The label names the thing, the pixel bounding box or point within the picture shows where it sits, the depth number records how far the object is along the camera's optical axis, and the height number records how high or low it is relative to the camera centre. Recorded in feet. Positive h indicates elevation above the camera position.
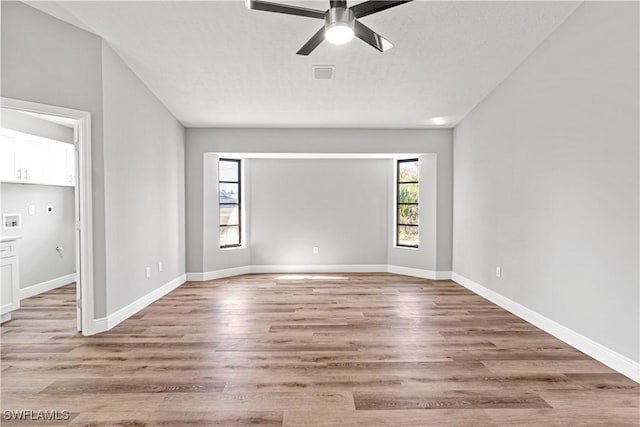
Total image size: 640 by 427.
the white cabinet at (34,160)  13.32 +2.09
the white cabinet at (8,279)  11.43 -2.49
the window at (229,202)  20.30 +0.34
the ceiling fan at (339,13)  7.04 +4.23
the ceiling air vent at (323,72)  12.15 +5.06
